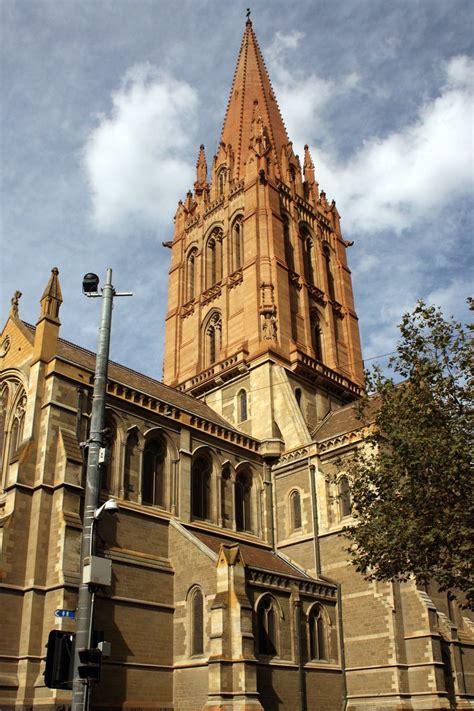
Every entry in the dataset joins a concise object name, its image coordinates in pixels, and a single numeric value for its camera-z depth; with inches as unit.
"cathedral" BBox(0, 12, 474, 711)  879.7
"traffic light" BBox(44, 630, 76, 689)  400.8
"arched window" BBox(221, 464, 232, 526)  1211.6
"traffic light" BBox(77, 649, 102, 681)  405.4
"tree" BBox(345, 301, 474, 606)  693.3
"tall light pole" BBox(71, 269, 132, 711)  411.8
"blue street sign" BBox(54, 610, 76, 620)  481.7
